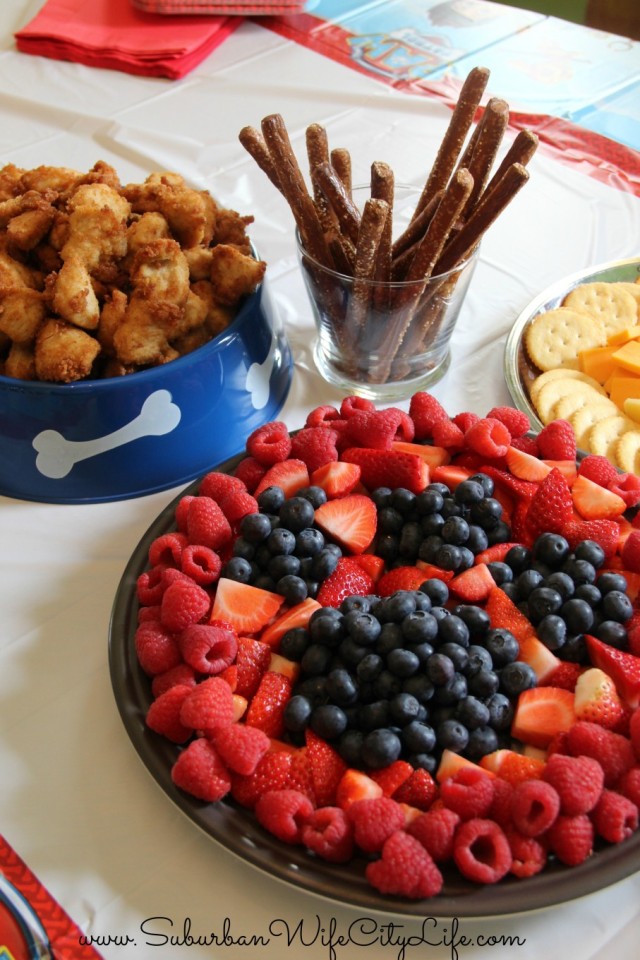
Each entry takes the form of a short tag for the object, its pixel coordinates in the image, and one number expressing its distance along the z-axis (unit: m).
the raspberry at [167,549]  1.01
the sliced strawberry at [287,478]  1.08
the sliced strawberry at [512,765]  0.79
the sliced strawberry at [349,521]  1.03
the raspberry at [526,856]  0.74
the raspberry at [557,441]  1.11
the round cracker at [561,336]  1.37
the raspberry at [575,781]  0.75
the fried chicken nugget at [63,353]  1.11
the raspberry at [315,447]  1.11
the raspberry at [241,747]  0.79
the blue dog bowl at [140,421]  1.13
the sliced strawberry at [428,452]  1.13
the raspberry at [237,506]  1.03
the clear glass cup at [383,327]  1.20
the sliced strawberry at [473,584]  0.96
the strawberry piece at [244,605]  0.93
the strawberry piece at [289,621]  0.93
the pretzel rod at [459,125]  1.23
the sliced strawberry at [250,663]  0.89
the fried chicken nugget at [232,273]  1.20
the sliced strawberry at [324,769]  0.81
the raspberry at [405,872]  0.72
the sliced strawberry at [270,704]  0.85
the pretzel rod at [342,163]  1.26
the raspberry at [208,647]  0.87
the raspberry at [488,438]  1.10
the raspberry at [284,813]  0.77
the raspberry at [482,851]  0.73
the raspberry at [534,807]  0.74
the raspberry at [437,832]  0.74
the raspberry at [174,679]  0.88
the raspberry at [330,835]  0.75
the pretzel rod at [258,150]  1.20
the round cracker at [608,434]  1.22
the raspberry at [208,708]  0.81
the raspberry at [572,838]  0.74
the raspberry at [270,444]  1.11
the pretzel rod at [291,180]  1.20
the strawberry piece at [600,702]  0.83
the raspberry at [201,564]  0.97
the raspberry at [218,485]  1.06
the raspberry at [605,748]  0.79
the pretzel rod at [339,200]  1.17
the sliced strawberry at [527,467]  1.08
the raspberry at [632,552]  0.97
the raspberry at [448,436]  1.13
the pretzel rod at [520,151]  1.19
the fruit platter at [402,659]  0.75
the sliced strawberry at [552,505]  1.02
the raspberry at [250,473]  1.11
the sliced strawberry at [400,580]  0.98
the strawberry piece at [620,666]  0.85
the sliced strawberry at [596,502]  1.04
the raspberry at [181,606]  0.91
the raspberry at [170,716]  0.84
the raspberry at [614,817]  0.75
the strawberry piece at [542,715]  0.84
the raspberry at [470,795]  0.76
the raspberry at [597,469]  1.08
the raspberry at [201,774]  0.79
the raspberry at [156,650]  0.90
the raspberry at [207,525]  1.01
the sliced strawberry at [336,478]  1.07
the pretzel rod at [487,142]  1.18
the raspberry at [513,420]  1.15
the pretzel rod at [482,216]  1.13
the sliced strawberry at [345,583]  0.97
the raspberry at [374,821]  0.75
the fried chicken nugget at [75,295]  1.11
